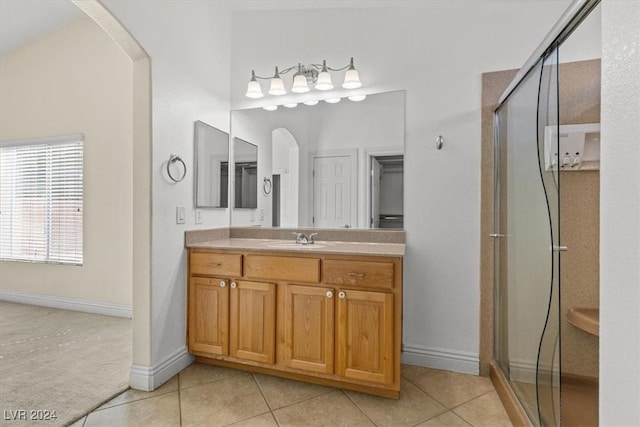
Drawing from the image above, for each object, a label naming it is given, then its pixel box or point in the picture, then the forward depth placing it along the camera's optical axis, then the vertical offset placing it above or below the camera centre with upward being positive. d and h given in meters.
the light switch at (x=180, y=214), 2.35 -0.02
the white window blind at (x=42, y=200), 3.69 +0.11
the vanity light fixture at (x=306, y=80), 2.61 +1.03
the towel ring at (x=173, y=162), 2.26 +0.30
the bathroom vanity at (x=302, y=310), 1.95 -0.61
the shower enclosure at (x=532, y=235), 1.56 -0.12
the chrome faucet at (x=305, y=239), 2.60 -0.21
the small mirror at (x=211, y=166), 2.58 +0.35
